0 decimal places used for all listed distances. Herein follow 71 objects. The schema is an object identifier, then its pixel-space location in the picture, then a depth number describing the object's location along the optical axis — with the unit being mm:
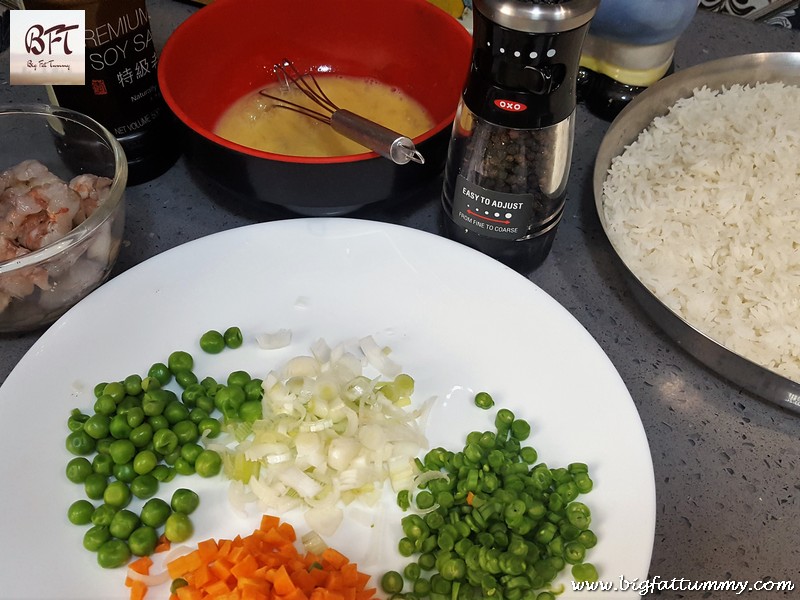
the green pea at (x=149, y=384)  321
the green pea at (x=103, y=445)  304
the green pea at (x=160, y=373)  327
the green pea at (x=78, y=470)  294
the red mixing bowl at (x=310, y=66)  357
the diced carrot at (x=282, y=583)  249
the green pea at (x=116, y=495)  290
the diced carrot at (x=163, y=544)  283
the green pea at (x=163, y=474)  302
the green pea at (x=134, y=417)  307
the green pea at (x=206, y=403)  320
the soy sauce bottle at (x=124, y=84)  347
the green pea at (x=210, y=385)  326
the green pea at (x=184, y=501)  289
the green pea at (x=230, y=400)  317
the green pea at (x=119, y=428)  305
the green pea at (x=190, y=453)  304
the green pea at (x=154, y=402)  312
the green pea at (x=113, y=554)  273
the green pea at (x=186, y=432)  309
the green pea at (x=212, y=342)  340
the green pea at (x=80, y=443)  300
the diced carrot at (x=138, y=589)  266
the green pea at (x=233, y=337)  343
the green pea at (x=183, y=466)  303
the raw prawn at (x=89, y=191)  355
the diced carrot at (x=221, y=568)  259
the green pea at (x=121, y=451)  298
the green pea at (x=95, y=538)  277
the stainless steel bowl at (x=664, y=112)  315
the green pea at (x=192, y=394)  322
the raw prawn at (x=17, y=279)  322
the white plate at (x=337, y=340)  281
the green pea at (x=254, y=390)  322
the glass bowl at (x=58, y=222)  326
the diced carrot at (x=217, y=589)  253
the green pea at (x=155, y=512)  286
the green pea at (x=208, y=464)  301
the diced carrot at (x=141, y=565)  273
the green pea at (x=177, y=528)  281
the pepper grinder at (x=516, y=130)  278
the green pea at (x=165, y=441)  304
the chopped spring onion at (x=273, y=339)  346
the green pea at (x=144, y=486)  296
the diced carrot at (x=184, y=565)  269
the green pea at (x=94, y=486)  292
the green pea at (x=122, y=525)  280
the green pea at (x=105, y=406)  310
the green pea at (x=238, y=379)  326
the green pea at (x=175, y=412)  314
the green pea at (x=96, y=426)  302
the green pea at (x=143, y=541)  277
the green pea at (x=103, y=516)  284
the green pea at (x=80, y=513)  284
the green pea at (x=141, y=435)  306
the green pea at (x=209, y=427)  313
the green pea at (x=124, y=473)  299
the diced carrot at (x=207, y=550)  270
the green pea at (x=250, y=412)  318
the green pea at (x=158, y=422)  311
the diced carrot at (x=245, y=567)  254
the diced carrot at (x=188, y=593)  256
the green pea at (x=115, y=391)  316
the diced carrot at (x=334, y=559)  275
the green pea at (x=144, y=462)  300
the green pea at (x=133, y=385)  319
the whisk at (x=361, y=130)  342
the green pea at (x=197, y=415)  317
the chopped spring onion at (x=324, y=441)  297
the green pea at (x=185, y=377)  330
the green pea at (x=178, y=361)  331
